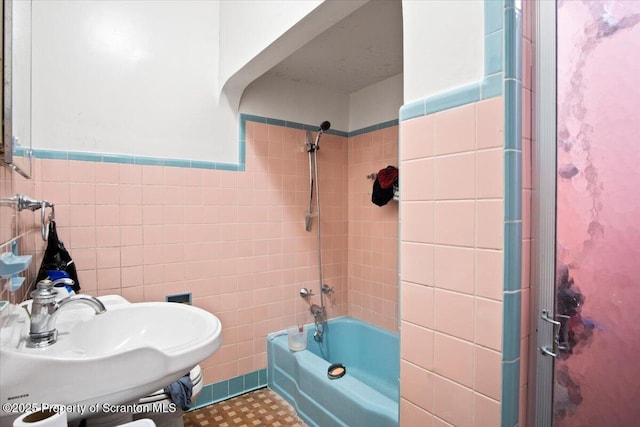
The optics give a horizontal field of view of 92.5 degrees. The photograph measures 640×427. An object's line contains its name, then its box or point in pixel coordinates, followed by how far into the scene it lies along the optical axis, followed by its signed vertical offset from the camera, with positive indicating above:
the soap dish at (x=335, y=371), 1.68 -0.90
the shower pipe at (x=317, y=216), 2.37 -0.04
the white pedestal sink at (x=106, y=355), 0.65 -0.40
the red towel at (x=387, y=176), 2.15 +0.26
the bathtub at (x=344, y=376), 1.47 -1.00
